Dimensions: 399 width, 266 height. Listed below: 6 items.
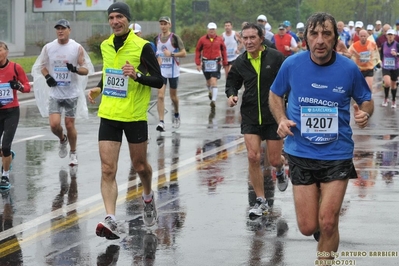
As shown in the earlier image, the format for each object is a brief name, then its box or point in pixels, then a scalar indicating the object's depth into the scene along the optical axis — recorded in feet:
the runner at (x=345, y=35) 111.13
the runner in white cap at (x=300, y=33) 95.24
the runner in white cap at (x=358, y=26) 109.77
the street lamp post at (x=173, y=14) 126.78
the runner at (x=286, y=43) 84.84
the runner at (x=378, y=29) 135.54
